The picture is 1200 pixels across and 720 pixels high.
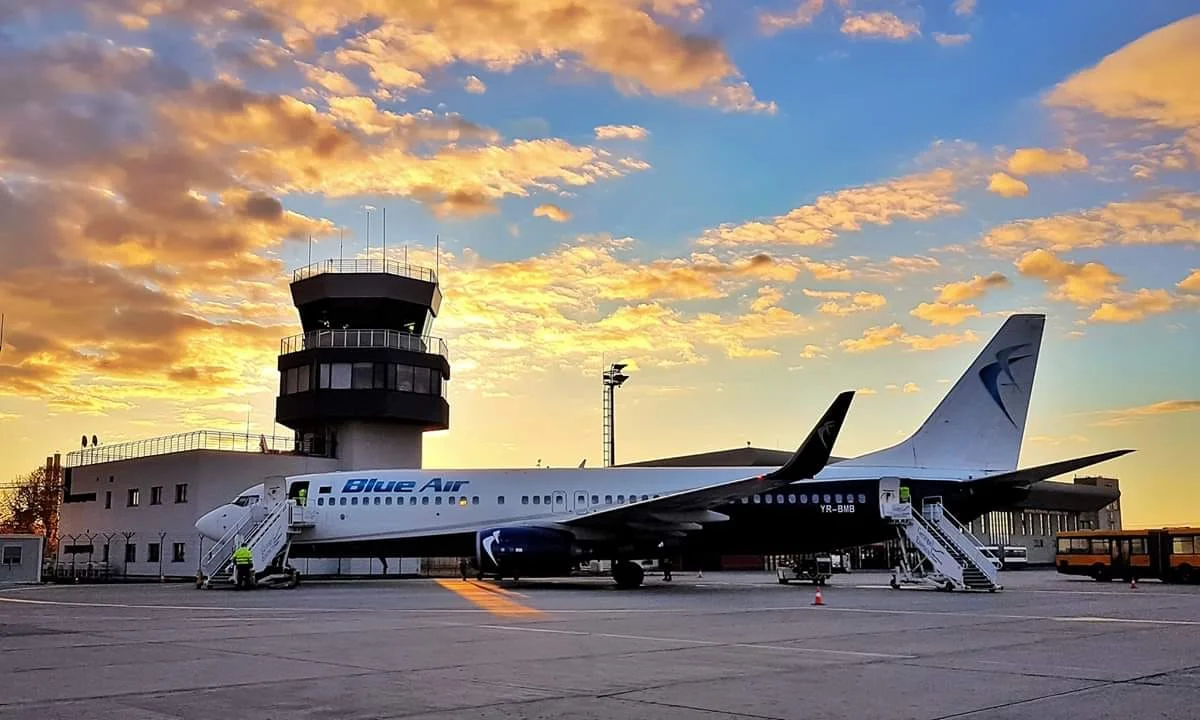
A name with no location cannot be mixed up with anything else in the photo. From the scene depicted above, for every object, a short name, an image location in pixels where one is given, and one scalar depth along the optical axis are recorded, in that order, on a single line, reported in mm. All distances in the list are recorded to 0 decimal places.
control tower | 54281
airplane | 32844
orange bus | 41219
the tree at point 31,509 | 102000
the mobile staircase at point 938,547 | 30891
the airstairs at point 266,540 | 33656
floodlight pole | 57200
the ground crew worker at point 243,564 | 31547
